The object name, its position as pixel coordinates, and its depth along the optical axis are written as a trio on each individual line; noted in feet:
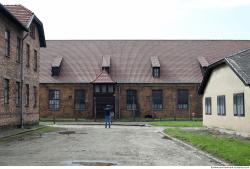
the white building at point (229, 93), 50.37
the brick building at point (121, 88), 117.97
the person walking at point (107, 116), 80.11
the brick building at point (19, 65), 60.12
